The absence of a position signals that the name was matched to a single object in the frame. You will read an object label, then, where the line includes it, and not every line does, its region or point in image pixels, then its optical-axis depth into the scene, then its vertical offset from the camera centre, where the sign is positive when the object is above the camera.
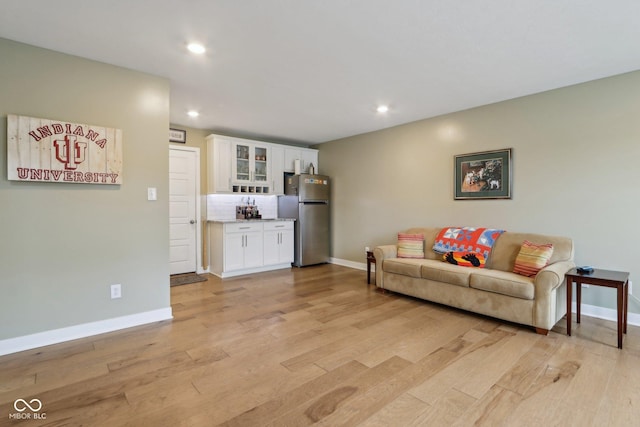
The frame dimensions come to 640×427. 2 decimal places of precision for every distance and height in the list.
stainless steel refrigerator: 5.66 -0.09
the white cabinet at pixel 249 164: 5.06 +0.81
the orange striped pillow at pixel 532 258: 3.00 -0.50
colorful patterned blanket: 3.59 -0.39
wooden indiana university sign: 2.39 +0.48
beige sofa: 2.76 -0.78
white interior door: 4.96 -0.06
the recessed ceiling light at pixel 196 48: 2.48 +1.34
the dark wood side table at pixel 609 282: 2.47 -0.63
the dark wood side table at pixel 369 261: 4.48 -0.78
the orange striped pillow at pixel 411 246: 4.06 -0.51
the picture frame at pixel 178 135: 4.86 +1.19
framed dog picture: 3.73 +0.43
